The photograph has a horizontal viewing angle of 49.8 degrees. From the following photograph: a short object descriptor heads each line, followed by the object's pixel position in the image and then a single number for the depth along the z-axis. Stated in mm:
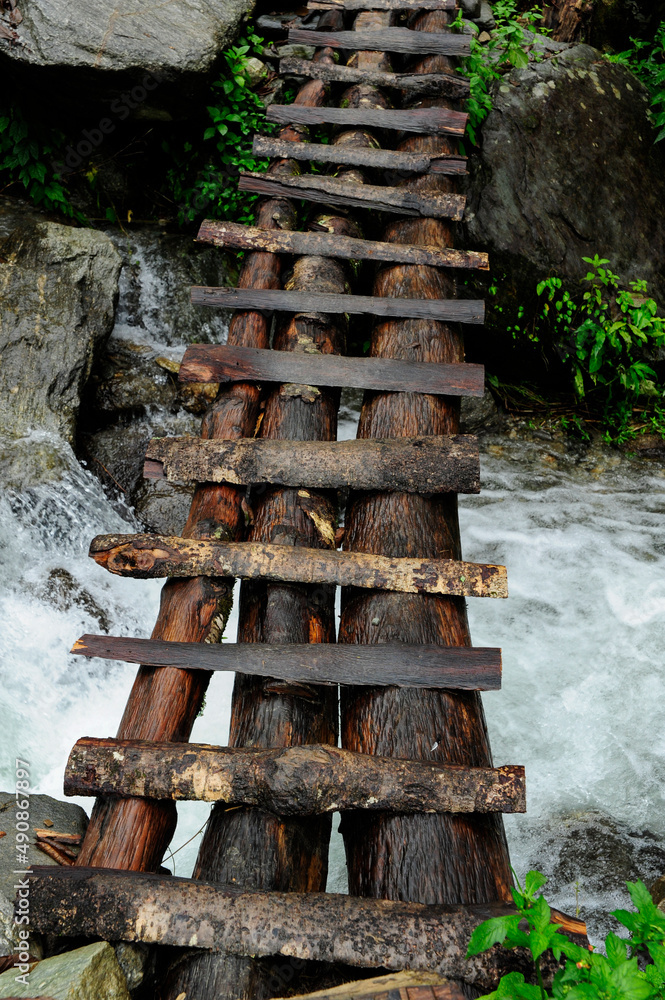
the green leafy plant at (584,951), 1333
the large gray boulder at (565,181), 5246
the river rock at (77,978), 1570
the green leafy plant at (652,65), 5602
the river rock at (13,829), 1808
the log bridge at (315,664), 1753
